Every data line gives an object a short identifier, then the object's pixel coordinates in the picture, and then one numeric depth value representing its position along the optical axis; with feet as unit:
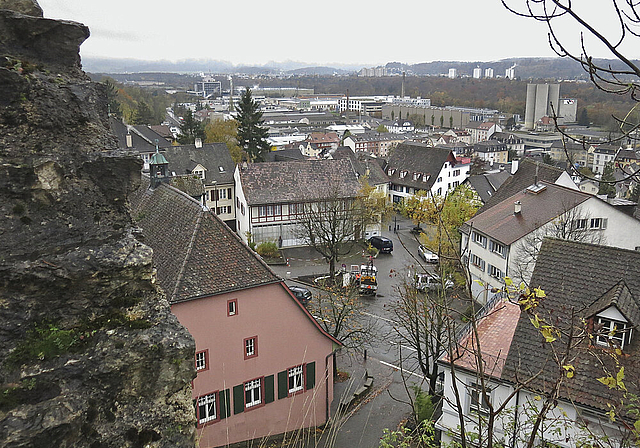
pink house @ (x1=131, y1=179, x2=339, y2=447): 56.08
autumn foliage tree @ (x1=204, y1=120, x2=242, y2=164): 209.15
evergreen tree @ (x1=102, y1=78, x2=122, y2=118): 258.78
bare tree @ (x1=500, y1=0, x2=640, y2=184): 14.07
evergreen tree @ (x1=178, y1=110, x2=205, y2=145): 221.35
